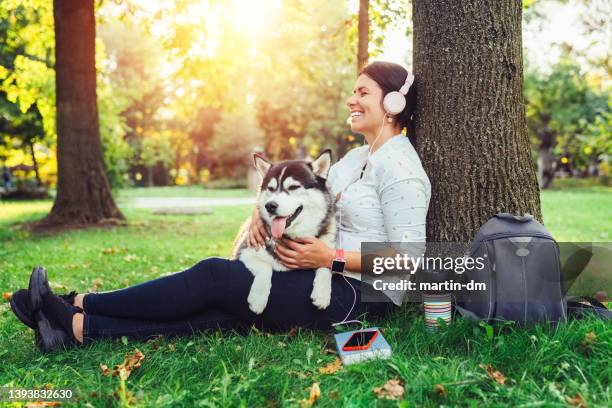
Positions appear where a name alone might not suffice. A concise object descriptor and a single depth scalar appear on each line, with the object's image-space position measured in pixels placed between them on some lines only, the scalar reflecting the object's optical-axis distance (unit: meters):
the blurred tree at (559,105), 30.73
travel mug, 2.96
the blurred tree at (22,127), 19.72
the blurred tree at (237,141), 36.97
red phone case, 2.72
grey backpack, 2.69
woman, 2.91
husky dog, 2.96
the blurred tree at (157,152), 35.52
